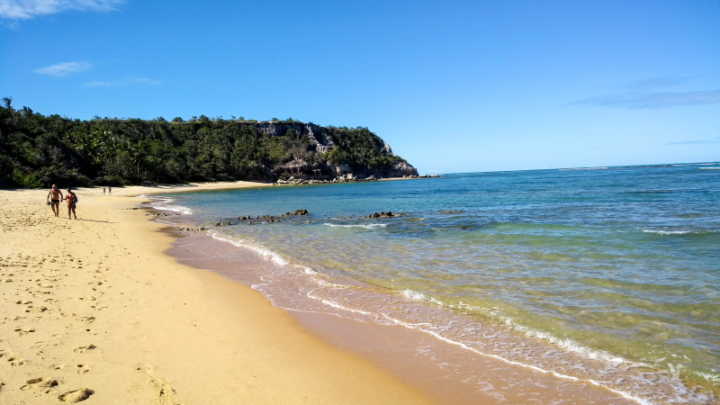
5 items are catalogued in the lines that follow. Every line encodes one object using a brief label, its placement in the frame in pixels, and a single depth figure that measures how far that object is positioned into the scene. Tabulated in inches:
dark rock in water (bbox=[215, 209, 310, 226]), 917.7
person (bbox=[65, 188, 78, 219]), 825.7
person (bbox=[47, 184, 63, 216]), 861.0
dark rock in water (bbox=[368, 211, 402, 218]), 981.9
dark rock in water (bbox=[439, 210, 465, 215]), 1028.2
